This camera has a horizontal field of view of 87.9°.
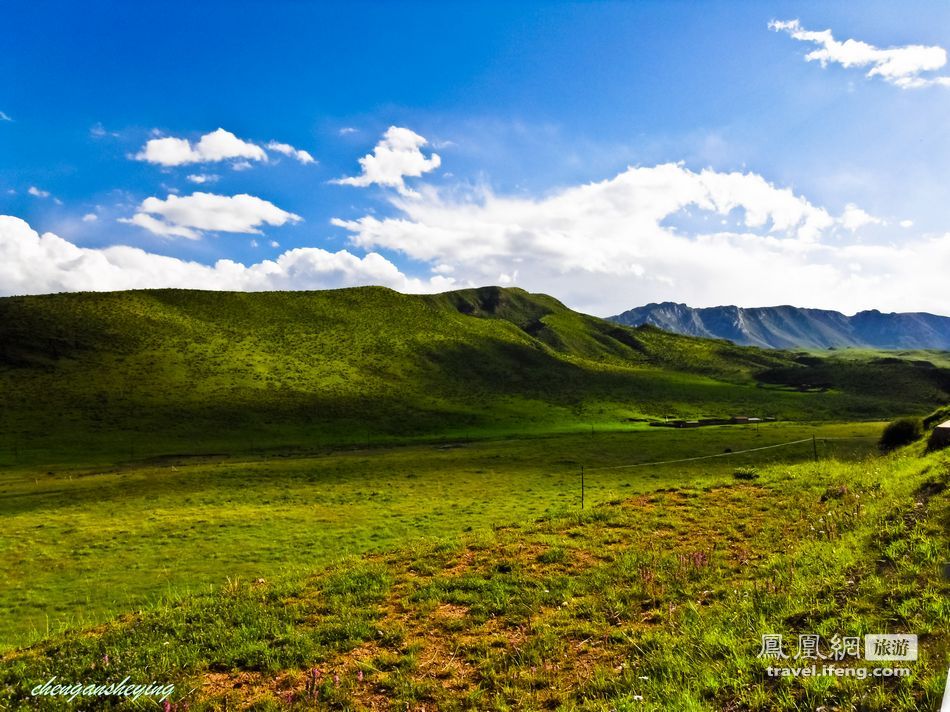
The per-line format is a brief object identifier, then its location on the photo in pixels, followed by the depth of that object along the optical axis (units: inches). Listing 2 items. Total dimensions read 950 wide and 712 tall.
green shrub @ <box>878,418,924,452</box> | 1466.3
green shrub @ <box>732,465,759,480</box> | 968.9
